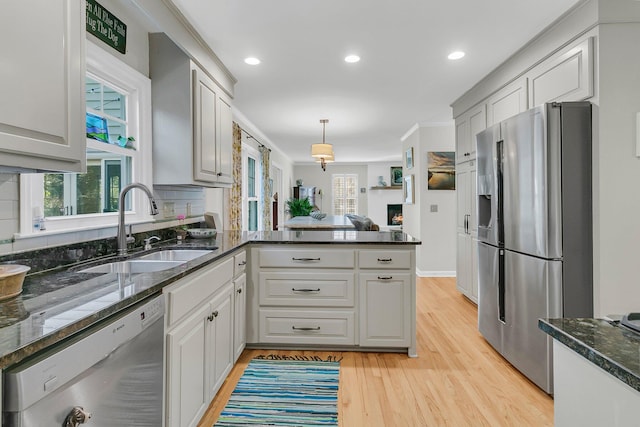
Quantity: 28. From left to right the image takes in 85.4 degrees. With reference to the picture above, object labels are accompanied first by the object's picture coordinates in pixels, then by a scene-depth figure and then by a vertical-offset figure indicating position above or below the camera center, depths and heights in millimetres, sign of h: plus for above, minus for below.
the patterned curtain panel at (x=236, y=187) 4523 +348
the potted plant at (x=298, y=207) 10180 +159
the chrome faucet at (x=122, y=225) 2002 -68
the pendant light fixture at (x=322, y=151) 5812 +1034
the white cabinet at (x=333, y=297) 2660 -659
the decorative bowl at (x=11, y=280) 1087 -211
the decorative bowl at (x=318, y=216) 7402 -79
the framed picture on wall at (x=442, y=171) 5523 +647
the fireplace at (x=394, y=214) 11172 -69
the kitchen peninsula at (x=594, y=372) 577 -300
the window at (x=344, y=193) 11469 +637
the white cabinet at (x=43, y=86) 1036 +420
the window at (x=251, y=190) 5598 +418
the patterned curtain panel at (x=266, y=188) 6816 +494
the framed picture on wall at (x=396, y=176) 10993 +1139
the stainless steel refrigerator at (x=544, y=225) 2078 -89
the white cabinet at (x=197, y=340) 1452 -636
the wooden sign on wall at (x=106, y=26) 1918 +1109
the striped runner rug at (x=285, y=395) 1904 -1123
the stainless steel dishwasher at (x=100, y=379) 754 -446
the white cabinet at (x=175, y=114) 2529 +733
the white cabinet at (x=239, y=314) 2406 -742
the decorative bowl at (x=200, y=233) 2912 -170
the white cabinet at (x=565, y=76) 2201 +958
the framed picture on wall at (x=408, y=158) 6089 +978
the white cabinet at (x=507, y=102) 2959 +1016
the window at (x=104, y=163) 1688 +341
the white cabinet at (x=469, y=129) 3750 +950
